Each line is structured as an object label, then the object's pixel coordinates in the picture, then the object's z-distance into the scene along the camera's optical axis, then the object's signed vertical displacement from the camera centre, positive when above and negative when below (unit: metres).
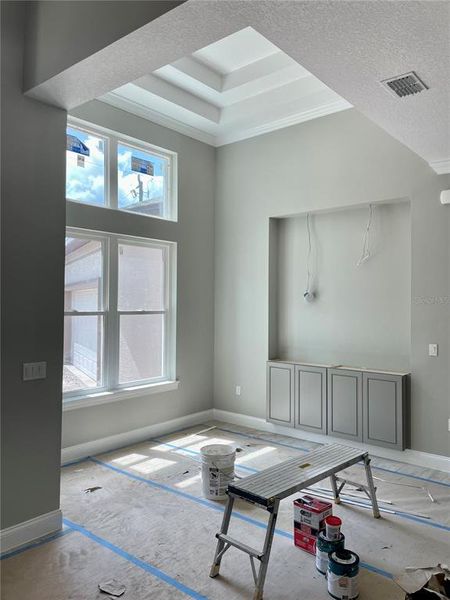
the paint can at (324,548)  2.39 -1.32
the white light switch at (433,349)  4.05 -0.38
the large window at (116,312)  4.32 -0.04
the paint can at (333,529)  2.42 -1.22
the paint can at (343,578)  2.18 -1.35
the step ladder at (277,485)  2.25 -1.01
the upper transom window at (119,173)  4.32 +1.47
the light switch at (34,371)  2.72 -0.39
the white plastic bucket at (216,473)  3.38 -1.28
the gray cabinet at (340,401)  4.20 -0.97
